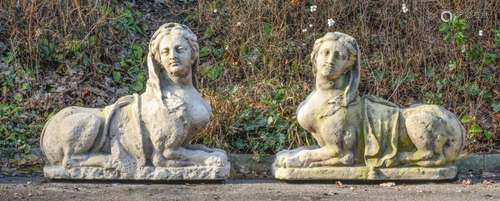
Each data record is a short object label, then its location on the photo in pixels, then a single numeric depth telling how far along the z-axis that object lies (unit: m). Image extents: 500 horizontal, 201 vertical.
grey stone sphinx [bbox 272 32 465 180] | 8.55
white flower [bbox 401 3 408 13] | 12.00
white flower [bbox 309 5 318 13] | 11.78
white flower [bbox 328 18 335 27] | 11.37
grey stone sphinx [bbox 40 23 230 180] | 8.47
